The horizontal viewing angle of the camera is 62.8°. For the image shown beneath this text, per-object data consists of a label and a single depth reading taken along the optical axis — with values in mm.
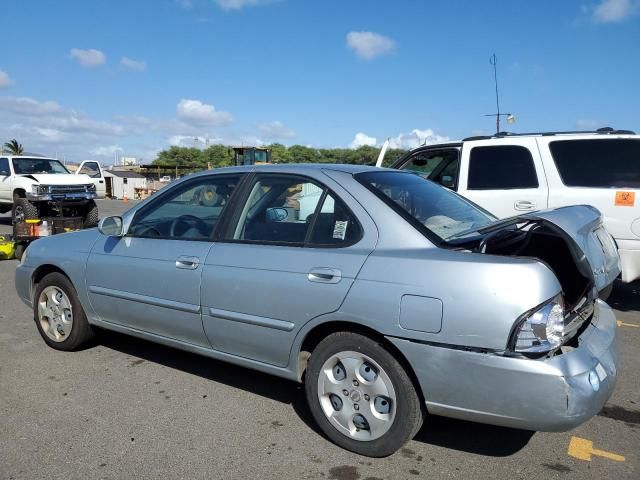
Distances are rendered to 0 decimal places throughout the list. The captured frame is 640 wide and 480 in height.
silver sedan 2445
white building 44969
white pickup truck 12586
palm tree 75125
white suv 5441
